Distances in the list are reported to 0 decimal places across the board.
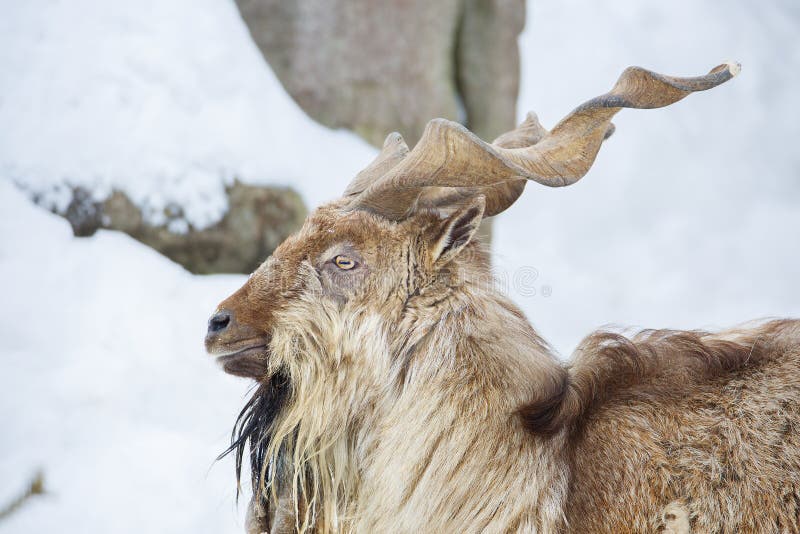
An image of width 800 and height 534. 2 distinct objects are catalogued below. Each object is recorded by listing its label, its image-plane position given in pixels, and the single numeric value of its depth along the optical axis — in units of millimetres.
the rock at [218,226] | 14195
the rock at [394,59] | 17594
